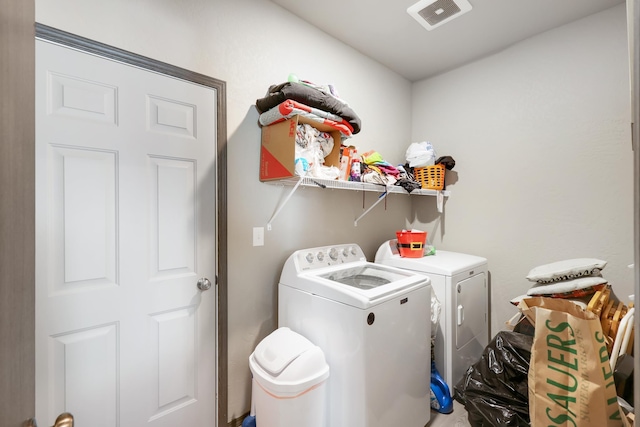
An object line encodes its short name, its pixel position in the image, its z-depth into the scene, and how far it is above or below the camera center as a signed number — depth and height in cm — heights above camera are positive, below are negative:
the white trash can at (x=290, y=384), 131 -82
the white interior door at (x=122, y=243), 117 -14
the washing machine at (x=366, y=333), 138 -65
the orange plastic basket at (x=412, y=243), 226 -24
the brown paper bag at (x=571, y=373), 113 -70
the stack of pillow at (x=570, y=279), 166 -42
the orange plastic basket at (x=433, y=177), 251 +32
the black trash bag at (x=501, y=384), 156 -104
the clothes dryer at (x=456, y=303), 197 -68
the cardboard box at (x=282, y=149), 155 +39
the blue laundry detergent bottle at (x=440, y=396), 189 -126
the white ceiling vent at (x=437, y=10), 182 +138
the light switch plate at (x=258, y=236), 178 -14
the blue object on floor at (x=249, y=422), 156 -117
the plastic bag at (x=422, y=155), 253 +53
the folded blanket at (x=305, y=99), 154 +66
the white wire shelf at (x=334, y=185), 163 +19
